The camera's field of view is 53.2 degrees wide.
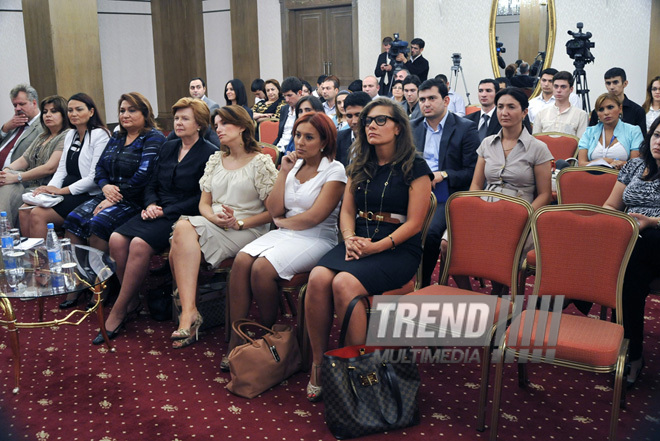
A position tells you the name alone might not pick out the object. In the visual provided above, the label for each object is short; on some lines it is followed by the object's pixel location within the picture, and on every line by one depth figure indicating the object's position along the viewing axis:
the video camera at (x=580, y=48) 7.49
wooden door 11.20
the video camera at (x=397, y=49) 8.88
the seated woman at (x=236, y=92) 8.32
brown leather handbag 2.97
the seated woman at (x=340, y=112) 5.77
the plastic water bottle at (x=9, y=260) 3.39
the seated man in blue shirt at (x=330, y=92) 7.24
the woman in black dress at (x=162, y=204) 3.79
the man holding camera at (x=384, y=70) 9.10
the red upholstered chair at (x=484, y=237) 2.94
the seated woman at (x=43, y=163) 4.91
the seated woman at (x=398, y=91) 7.62
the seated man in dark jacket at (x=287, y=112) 6.37
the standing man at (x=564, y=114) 5.82
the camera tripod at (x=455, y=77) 9.66
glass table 3.13
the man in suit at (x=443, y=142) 3.95
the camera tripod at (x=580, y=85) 7.55
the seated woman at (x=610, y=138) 4.64
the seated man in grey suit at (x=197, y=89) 8.02
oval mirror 8.63
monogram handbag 2.55
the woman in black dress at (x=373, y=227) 2.93
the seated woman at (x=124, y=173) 4.20
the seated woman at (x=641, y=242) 2.90
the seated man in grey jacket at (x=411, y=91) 6.46
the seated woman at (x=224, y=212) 3.56
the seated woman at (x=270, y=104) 7.93
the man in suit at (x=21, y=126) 5.36
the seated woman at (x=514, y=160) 3.63
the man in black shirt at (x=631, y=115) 5.37
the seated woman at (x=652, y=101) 5.84
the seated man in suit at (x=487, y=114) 5.10
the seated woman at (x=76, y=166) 4.58
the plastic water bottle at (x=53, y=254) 3.44
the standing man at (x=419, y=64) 9.10
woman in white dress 3.25
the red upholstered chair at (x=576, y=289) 2.41
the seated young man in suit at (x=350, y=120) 4.22
